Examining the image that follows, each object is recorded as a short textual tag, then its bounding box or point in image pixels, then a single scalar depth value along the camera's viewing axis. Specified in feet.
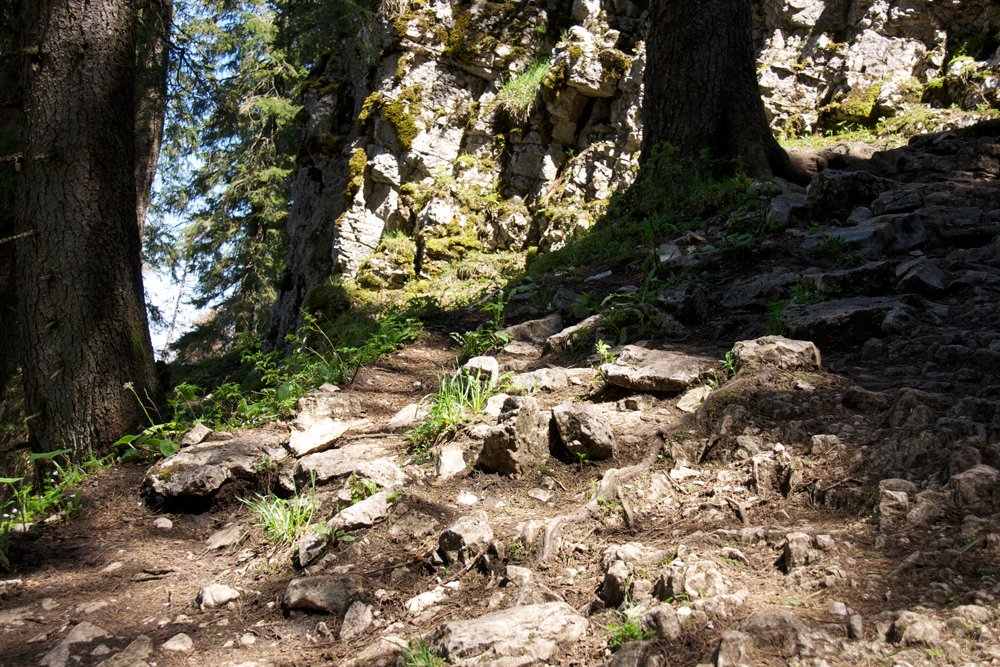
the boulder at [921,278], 11.87
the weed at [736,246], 15.38
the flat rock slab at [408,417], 12.37
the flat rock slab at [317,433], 11.77
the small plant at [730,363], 10.43
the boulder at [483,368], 12.78
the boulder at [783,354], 10.07
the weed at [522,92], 33.42
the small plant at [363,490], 9.57
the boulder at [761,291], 13.34
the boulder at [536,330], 15.31
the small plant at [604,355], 12.36
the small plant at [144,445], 13.23
